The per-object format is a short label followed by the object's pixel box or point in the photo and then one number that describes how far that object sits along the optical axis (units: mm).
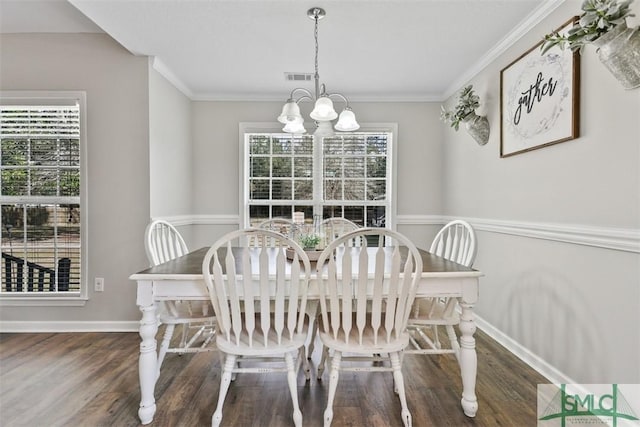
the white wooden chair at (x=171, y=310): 1930
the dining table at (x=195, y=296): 1665
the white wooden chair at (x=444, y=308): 1874
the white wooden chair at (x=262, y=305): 1530
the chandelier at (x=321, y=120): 2180
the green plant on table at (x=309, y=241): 2107
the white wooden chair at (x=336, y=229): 2288
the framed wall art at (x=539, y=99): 1891
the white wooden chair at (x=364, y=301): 1528
